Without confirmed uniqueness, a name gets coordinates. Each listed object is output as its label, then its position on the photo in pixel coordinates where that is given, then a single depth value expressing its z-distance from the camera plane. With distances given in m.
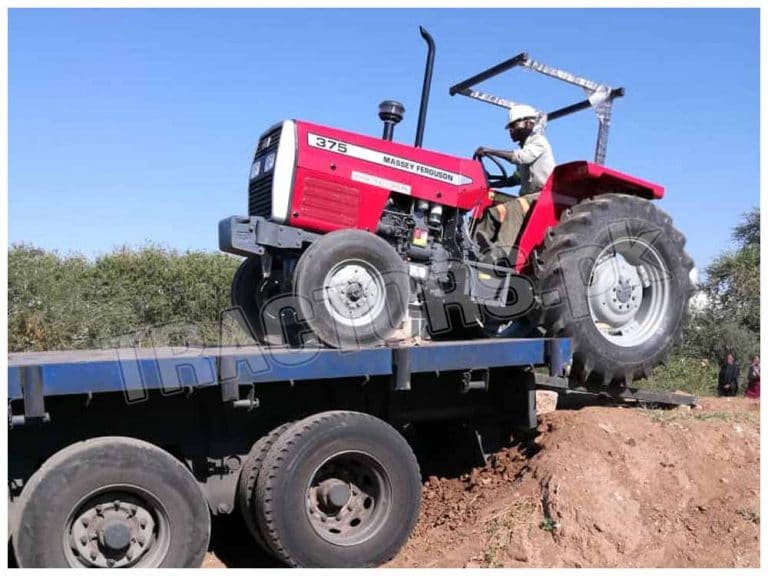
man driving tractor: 6.49
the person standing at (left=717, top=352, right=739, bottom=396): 13.52
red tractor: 5.42
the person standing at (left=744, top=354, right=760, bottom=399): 12.12
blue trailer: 3.95
